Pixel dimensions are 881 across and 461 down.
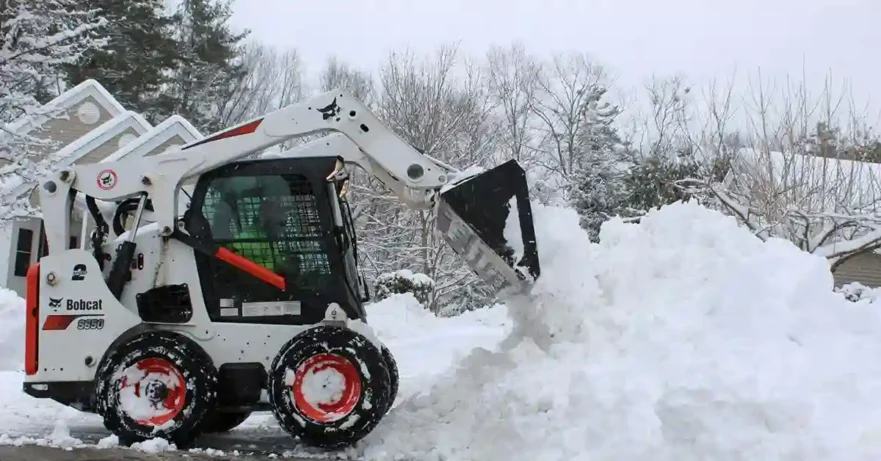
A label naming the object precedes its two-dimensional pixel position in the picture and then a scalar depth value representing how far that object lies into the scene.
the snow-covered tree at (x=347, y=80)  36.56
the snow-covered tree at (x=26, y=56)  13.37
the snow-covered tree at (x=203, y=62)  36.52
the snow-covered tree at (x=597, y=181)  29.25
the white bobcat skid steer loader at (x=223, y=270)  6.10
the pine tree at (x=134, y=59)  30.84
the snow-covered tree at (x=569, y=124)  33.81
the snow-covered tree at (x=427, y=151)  23.66
